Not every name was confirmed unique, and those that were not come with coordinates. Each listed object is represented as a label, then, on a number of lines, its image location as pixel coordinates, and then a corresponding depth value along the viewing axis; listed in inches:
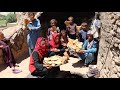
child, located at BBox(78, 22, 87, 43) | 250.3
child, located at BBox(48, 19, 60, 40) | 244.3
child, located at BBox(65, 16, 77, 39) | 271.6
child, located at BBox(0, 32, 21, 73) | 234.4
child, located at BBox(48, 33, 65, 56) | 221.2
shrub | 583.6
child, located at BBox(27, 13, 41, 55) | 239.5
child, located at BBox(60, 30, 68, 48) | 244.8
